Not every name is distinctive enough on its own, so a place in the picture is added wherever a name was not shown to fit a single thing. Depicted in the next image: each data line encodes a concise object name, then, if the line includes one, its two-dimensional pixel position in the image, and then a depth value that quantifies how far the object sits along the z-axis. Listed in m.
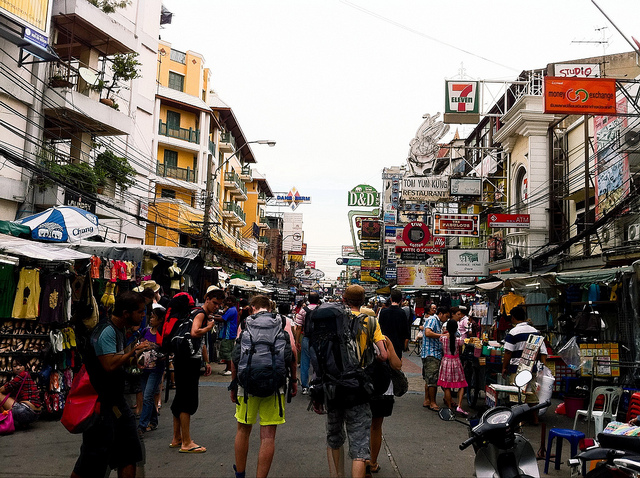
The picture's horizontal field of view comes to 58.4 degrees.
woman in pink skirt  9.52
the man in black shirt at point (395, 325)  8.93
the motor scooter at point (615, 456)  3.68
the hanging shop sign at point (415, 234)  30.12
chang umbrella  12.21
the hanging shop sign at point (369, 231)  48.28
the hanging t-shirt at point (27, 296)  8.51
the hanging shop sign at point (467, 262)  26.33
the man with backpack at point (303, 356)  11.09
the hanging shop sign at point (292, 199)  97.79
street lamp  21.27
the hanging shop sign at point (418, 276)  32.41
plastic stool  5.74
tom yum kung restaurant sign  27.52
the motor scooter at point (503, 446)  4.07
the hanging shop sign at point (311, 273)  72.03
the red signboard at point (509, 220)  22.59
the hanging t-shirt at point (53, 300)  8.77
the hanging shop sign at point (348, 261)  63.51
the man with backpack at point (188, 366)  6.64
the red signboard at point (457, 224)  24.81
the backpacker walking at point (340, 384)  4.89
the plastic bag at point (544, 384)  8.44
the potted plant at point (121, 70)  20.86
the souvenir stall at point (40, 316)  8.38
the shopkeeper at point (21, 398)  7.58
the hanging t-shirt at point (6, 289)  8.35
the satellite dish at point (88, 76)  19.25
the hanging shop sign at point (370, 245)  58.15
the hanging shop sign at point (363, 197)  61.22
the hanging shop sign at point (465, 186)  26.45
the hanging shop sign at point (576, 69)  24.09
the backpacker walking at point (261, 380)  5.21
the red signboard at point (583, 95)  14.45
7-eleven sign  24.80
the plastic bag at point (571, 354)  9.23
